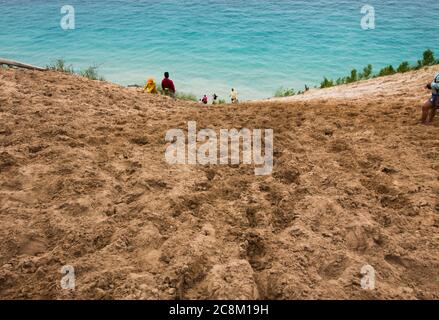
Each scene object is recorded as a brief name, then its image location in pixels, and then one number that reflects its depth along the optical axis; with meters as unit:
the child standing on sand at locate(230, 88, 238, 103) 12.68
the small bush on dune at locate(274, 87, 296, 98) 16.06
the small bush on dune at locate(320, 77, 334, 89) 12.55
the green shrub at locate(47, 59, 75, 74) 8.87
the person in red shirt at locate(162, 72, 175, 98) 9.07
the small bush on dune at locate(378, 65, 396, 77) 10.52
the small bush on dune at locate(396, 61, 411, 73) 9.70
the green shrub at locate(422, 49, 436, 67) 10.18
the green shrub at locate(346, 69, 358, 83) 12.18
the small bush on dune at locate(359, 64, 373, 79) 12.00
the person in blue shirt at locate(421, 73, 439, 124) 5.14
